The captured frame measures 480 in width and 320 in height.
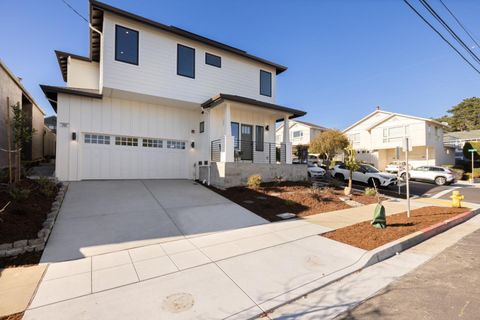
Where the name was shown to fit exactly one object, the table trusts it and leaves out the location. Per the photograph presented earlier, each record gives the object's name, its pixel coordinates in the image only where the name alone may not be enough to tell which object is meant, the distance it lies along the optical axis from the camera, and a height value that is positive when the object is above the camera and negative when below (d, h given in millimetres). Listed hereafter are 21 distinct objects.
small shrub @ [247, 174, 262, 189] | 10797 -821
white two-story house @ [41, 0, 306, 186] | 10312 +2941
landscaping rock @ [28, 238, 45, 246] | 4534 -1544
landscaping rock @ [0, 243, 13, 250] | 4248 -1525
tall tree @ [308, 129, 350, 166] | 23641 +2110
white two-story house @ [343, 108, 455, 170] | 26031 +3045
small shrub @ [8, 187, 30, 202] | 6081 -800
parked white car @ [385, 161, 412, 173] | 23711 -480
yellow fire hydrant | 9695 -1547
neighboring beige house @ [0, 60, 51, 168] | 9086 +2922
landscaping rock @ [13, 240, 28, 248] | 4384 -1524
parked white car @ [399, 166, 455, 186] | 18734 -952
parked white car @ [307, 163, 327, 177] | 18172 -671
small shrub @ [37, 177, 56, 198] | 7282 -753
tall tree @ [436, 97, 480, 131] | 44562 +9603
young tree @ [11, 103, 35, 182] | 7191 +991
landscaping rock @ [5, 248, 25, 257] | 4258 -1640
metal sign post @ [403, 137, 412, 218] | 7672 +617
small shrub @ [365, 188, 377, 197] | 11766 -1511
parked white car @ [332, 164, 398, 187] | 16016 -926
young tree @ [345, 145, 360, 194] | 11694 +75
